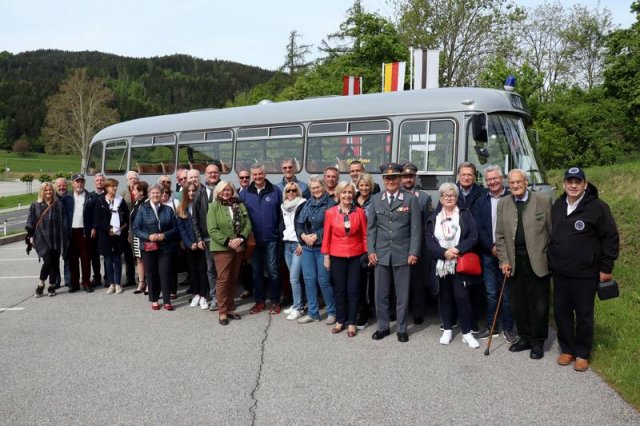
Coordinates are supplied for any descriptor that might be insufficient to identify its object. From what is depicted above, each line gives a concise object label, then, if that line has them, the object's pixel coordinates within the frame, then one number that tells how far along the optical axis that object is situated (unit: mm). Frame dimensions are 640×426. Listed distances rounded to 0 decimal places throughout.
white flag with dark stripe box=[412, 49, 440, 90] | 12302
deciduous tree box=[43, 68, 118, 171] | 64188
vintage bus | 6996
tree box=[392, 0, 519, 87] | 31906
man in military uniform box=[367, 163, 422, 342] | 5902
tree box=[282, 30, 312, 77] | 60247
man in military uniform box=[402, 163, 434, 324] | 6420
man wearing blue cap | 4934
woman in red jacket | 6184
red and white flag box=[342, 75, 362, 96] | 12375
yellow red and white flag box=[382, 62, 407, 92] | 12217
